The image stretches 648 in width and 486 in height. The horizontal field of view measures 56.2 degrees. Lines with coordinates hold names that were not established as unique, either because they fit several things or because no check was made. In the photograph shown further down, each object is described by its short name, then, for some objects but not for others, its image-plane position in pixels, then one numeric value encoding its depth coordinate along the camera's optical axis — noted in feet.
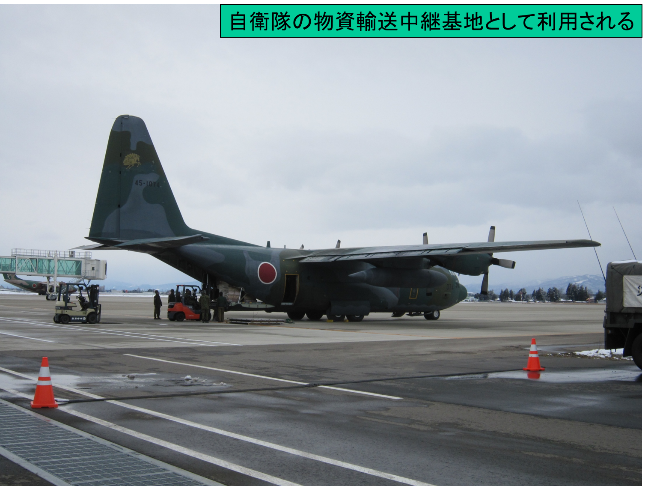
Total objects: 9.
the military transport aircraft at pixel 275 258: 91.61
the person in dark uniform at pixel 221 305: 100.07
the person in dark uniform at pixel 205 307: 98.41
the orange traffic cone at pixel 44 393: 27.25
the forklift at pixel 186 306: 102.42
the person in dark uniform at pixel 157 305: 110.23
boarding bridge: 298.97
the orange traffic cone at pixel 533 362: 43.91
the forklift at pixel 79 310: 89.81
